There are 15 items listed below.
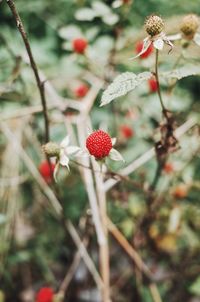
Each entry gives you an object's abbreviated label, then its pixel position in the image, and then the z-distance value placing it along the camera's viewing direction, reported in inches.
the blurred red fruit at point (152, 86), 16.8
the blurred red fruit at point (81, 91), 19.6
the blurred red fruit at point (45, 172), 16.9
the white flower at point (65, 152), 11.7
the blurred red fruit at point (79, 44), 16.8
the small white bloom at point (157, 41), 10.3
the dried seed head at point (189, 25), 12.4
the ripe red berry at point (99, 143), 11.0
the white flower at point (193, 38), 12.4
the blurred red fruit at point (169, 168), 17.3
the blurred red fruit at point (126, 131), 19.5
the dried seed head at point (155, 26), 10.5
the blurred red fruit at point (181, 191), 17.1
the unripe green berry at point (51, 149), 12.0
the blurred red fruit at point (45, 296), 15.3
